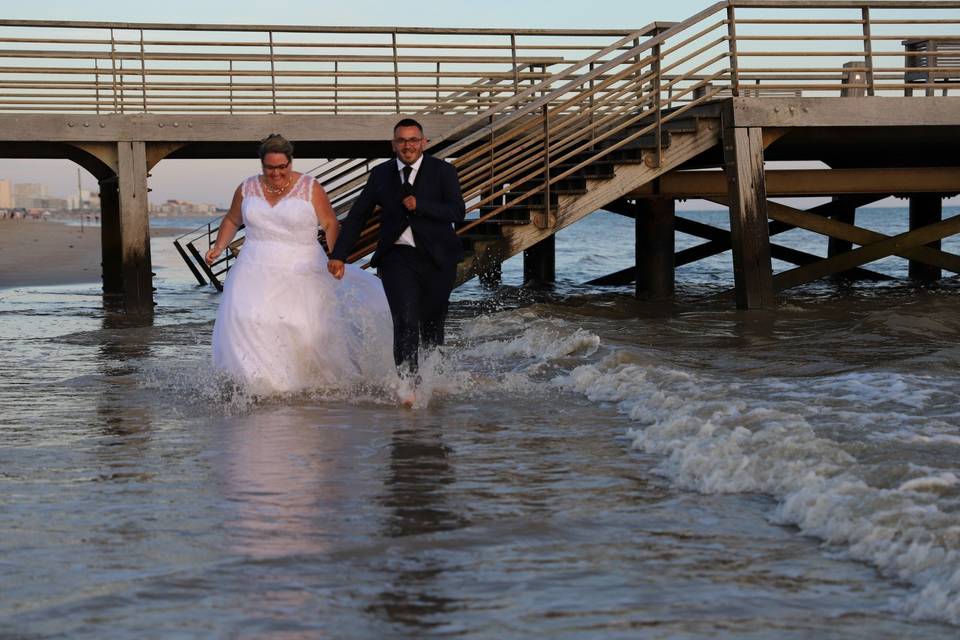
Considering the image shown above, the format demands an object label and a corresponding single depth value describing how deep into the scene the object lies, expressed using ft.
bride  25.80
